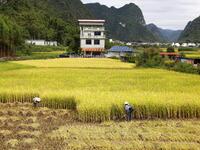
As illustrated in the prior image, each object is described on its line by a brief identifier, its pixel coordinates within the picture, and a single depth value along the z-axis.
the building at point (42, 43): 99.21
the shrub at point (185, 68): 37.44
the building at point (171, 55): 62.85
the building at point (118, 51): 73.92
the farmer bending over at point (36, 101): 17.84
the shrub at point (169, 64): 43.40
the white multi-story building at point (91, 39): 78.06
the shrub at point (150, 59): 45.84
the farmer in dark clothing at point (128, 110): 15.05
